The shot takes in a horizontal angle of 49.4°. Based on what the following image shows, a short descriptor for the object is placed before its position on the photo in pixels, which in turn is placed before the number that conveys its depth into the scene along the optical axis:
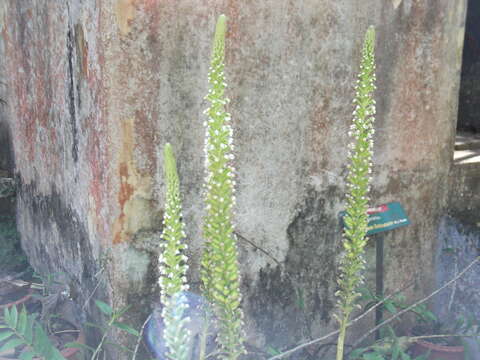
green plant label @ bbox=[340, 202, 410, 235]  3.59
